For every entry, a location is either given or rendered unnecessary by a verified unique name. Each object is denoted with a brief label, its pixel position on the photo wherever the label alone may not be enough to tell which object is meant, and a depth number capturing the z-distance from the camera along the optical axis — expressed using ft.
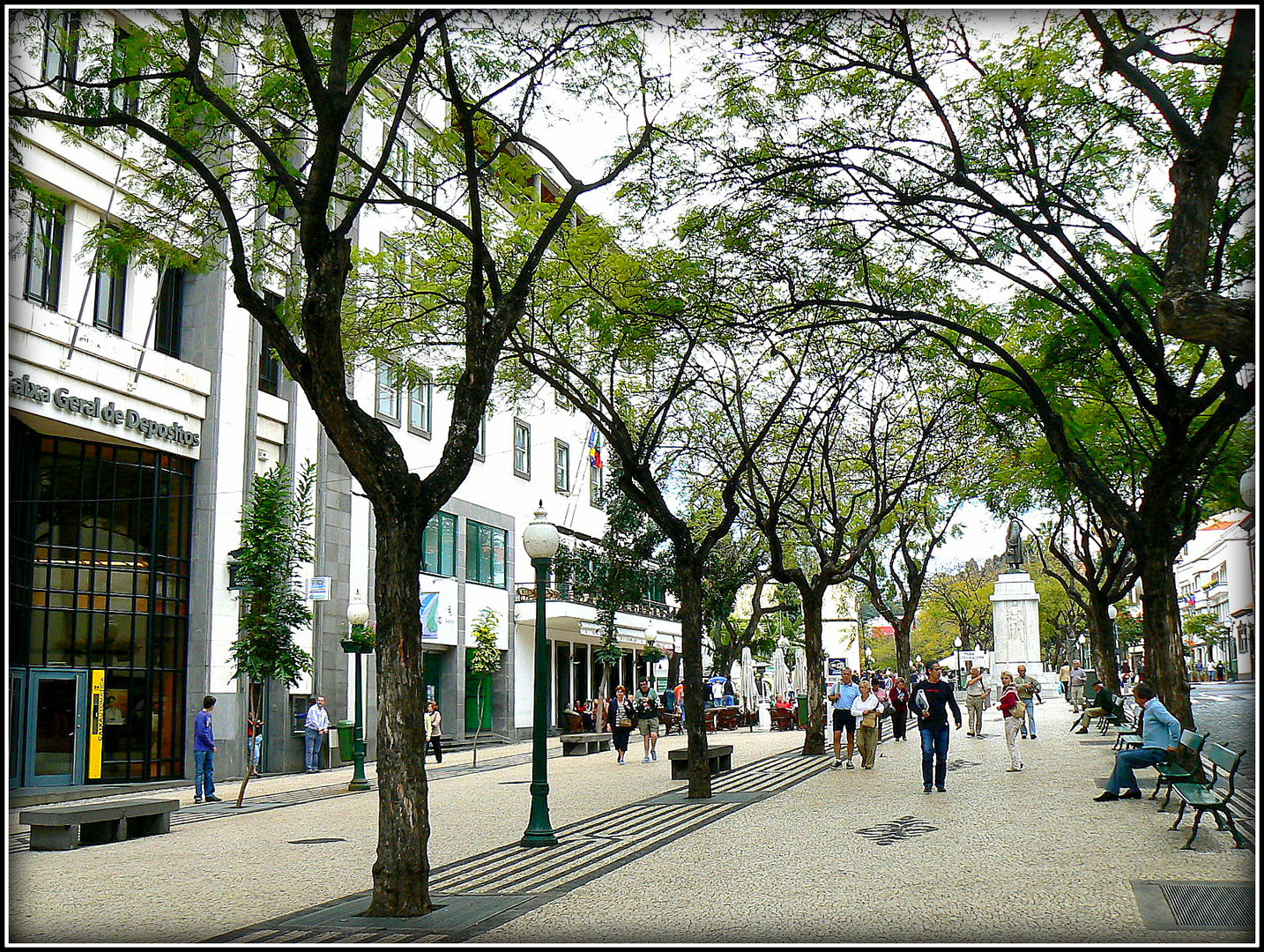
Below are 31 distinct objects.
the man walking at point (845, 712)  75.10
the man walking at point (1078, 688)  134.31
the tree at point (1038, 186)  41.81
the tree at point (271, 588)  65.82
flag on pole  138.62
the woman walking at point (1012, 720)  67.67
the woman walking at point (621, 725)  88.22
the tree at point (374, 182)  31.35
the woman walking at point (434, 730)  96.68
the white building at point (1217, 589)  158.14
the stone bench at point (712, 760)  70.18
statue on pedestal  119.03
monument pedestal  148.05
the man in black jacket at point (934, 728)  57.06
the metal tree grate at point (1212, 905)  25.90
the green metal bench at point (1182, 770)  40.96
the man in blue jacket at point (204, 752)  64.85
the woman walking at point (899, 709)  103.09
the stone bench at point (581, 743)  99.07
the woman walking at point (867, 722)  71.56
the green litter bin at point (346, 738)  93.81
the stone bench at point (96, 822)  47.47
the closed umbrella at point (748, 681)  211.41
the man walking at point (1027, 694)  96.85
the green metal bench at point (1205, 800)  35.78
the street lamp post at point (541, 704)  43.73
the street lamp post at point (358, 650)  73.26
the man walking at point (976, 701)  95.63
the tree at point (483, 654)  116.47
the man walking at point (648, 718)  89.76
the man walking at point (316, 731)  88.63
